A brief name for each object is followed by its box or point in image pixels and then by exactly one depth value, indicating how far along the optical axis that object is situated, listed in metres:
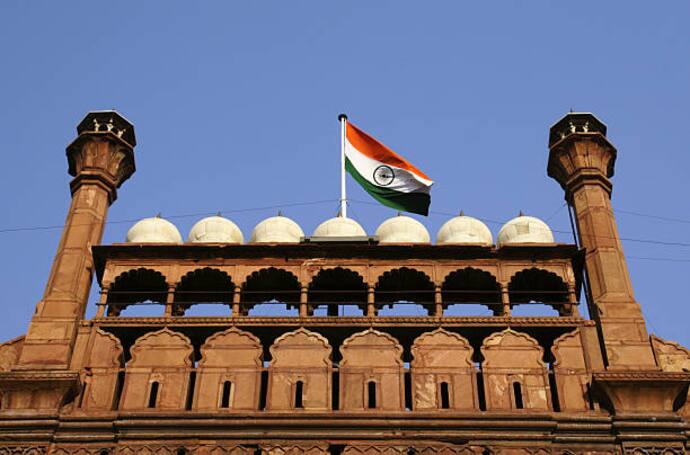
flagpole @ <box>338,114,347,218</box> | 22.72
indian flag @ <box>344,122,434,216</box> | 23.45
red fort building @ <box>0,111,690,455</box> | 18.34
